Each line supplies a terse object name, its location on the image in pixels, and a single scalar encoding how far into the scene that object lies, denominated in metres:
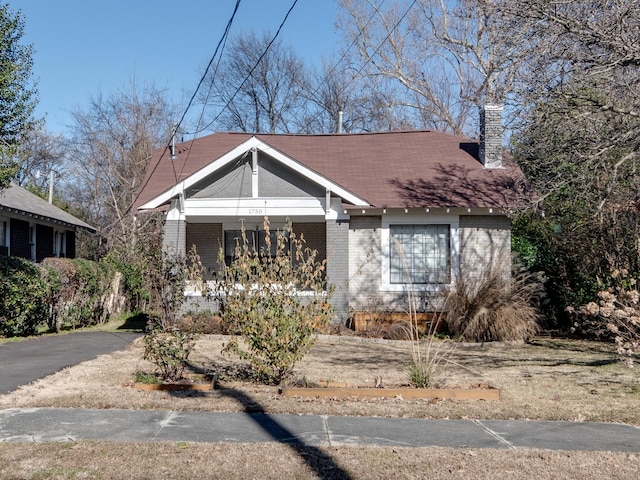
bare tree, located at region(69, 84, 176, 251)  32.81
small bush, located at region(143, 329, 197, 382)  9.52
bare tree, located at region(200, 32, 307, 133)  38.25
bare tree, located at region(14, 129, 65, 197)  45.94
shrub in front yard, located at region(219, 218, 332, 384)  9.27
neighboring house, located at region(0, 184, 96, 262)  25.16
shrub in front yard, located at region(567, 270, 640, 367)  9.46
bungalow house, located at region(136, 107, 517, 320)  17.28
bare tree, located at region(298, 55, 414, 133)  35.53
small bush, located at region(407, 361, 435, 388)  9.34
